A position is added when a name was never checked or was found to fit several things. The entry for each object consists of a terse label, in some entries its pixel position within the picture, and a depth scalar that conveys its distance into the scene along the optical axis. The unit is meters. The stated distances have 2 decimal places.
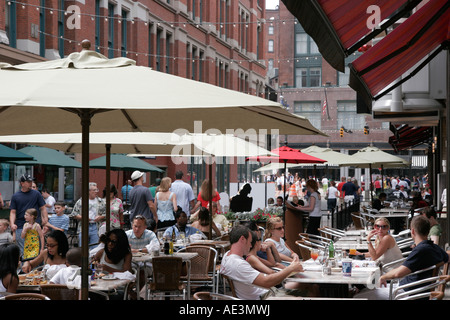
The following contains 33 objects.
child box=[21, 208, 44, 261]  11.68
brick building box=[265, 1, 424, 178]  70.56
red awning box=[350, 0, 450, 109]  8.01
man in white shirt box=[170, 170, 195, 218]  16.75
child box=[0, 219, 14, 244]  11.10
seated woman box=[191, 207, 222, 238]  13.34
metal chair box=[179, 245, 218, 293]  10.74
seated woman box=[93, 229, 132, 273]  9.02
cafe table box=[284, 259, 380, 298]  7.89
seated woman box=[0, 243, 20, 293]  7.15
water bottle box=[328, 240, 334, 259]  9.24
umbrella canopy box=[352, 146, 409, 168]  26.46
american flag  67.62
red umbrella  18.11
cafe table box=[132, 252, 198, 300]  9.76
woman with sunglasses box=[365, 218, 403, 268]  9.74
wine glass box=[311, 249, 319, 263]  9.62
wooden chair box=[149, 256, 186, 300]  9.50
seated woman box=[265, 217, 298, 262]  10.20
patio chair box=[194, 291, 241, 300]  6.04
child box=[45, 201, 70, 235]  14.96
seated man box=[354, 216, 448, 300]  7.75
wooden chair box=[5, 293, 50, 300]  5.96
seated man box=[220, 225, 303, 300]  7.34
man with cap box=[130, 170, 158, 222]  15.13
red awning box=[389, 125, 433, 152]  27.75
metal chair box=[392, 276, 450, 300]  7.02
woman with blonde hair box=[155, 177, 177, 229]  15.38
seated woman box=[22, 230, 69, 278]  8.13
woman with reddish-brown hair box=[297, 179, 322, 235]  17.65
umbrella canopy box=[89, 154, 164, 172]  20.00
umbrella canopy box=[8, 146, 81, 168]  19.20
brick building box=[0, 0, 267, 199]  23.59
